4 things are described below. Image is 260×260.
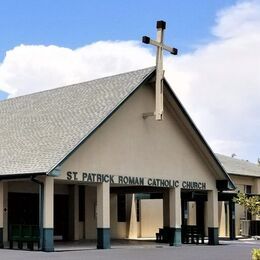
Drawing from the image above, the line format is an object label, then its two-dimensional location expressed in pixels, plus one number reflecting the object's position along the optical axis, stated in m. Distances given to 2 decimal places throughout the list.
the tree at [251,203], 13.99
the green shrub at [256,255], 13.62
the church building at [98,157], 23.72
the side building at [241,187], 40.03
